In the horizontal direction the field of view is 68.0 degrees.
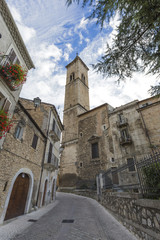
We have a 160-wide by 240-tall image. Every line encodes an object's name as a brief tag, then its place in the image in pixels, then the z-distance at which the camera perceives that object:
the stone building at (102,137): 14.65
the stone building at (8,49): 5.18
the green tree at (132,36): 3.38
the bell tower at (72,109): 21.47
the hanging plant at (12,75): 4.90
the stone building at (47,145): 10.04
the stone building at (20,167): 5.44
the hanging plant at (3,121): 4.24
